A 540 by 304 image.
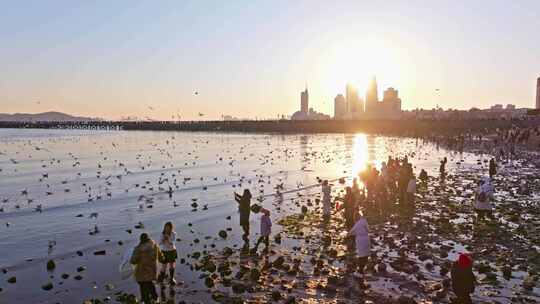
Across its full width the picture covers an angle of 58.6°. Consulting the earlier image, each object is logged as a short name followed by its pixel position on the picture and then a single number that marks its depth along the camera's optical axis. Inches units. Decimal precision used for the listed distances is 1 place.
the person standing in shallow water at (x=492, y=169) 1342.3
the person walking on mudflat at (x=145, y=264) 466.9
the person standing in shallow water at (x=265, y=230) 687.9
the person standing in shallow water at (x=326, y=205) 889.6
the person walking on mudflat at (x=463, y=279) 437.4
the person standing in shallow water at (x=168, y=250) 539.5
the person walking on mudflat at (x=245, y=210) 738.6
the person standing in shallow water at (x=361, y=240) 565.3
